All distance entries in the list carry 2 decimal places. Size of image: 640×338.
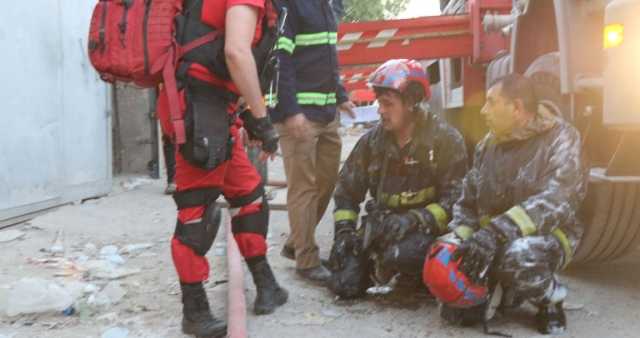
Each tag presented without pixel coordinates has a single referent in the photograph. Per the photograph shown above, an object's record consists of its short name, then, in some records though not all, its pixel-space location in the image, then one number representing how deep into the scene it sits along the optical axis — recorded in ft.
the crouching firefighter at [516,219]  9.66
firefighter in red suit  9.28
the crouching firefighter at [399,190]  11.34
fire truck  9.31
